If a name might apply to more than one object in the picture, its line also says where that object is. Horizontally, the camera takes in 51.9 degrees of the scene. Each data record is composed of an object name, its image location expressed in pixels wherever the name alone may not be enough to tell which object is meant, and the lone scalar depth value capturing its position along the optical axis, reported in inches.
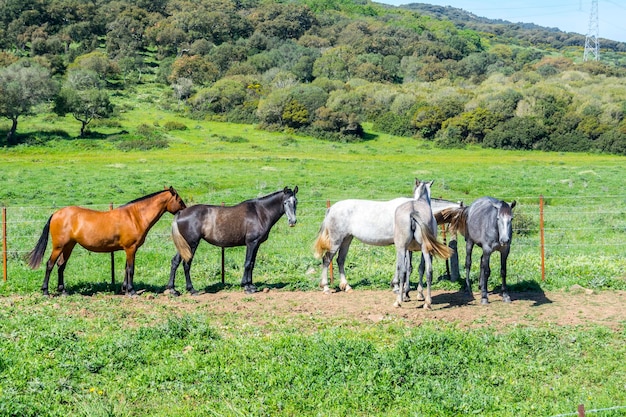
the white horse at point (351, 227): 489.4
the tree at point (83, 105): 2158.0
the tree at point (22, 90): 2027.6
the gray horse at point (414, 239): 448.1
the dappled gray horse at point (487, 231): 448.1
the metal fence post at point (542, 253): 526.3
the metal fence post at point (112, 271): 526.2
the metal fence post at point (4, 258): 532.1
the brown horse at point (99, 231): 488.7
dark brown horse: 504.4
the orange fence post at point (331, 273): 540.5
